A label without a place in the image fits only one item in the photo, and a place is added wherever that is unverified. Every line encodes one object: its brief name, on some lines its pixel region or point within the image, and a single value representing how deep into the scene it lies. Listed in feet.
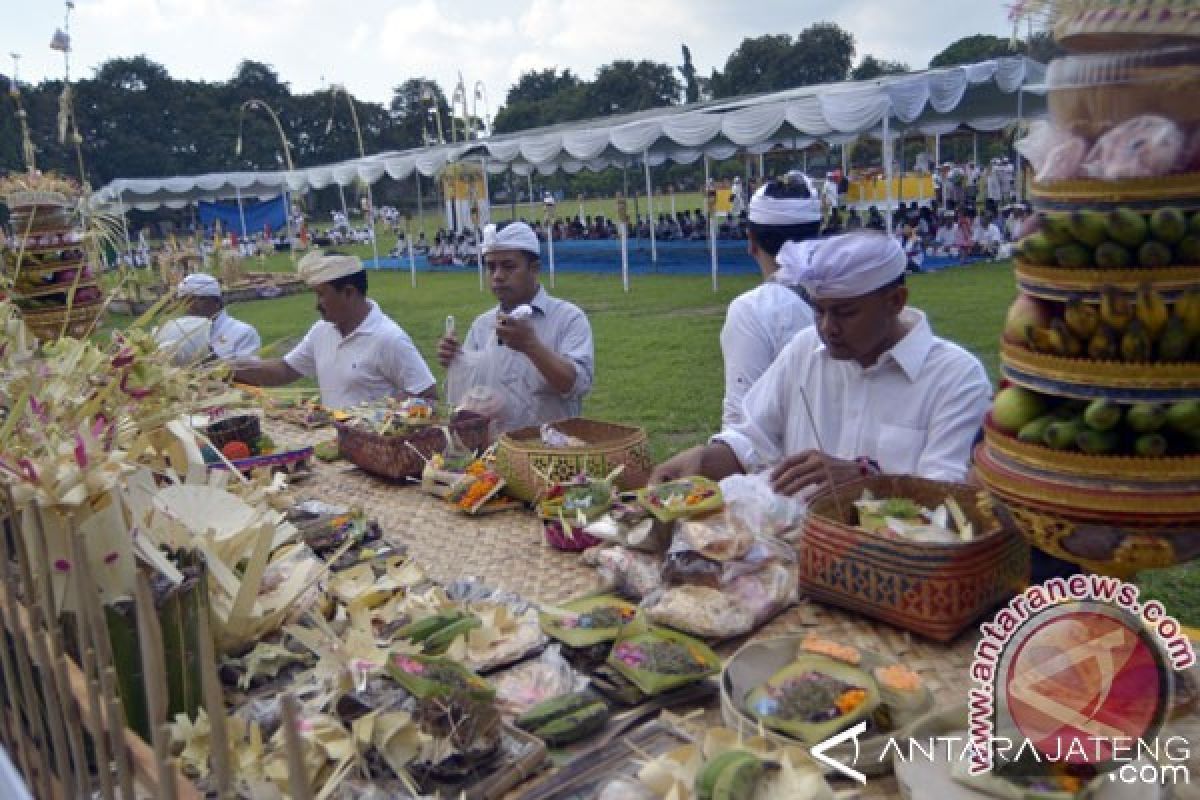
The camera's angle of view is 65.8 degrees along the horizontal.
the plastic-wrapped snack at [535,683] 5.64
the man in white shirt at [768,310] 11.48
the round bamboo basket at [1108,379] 3.94
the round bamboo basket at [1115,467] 3.96
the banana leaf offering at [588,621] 6.16
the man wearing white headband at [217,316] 18.76
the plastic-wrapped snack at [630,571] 7.09
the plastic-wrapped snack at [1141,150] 3.92
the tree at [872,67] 149.07
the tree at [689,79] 178.91
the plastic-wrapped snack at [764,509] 7.40
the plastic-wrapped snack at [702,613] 6.28
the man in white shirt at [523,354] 12.72
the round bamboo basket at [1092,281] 3.93
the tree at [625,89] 178.50
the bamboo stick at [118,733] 4.21
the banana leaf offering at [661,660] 5.60
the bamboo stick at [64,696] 4.91
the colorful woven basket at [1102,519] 4.02
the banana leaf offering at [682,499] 7.26
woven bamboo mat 5.90
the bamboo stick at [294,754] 3.11
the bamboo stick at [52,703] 5.09
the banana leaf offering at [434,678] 5.12
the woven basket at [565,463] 9.30
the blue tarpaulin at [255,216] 111.96
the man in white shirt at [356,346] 14.29
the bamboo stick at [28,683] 5.55
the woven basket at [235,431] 11.17
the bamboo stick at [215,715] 3.47
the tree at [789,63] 177.47
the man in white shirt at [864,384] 7.71
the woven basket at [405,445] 10.82
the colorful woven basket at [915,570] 5.84
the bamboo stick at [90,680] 4.49
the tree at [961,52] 142.56
